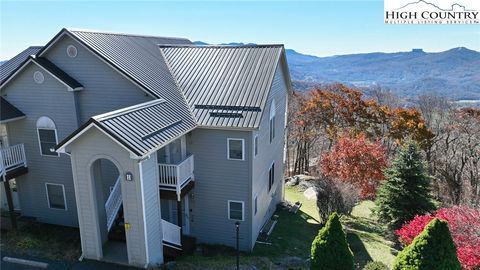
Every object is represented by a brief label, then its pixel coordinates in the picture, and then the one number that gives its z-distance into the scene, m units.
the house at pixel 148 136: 13.17
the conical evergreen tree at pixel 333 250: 11.54
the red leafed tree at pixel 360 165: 25.80
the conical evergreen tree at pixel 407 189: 19.56
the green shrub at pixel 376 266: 12.77
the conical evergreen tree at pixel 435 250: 9.60
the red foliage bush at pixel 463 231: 11.77
